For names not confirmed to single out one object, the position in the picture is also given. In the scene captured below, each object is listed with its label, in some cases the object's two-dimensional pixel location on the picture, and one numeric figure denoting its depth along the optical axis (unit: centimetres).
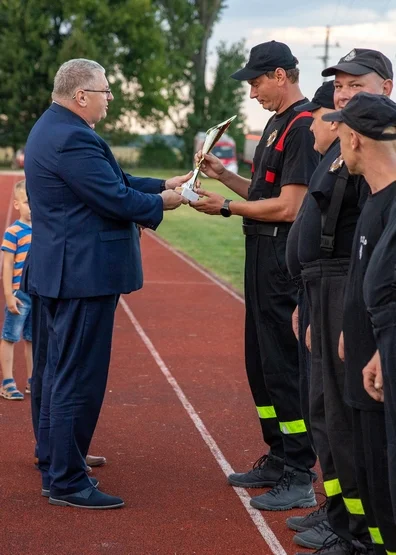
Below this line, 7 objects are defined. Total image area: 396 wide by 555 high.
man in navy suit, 577
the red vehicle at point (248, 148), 6400
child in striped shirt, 803
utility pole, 6994
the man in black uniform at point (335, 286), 479
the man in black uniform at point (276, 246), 589
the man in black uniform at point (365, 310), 401
